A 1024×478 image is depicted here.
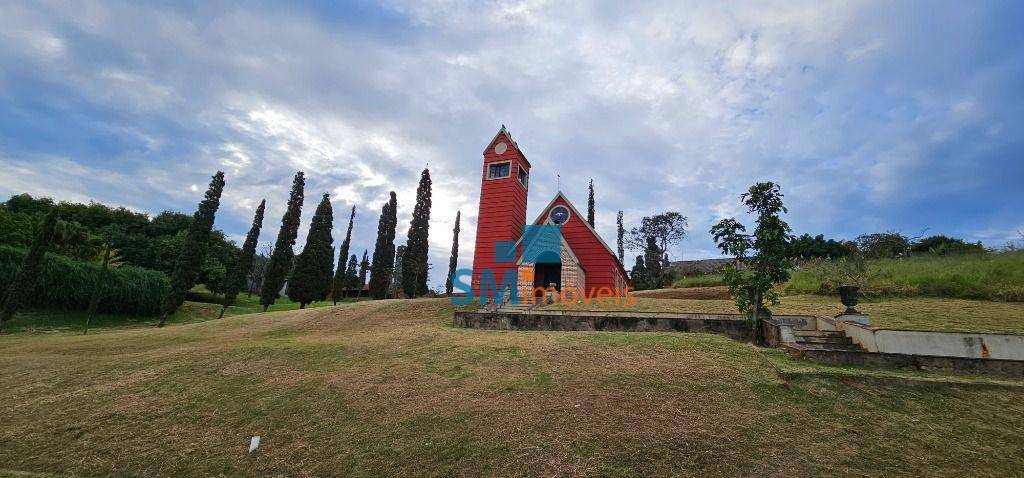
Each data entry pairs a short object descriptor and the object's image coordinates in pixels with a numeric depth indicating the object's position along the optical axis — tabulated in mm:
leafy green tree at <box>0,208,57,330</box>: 22906
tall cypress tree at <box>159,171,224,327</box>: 29375
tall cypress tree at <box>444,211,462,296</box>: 55531
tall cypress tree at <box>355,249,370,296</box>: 53225
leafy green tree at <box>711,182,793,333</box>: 11828
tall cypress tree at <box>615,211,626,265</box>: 55916
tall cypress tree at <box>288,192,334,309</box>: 32938
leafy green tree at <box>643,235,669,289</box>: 48288
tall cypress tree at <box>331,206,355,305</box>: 48931
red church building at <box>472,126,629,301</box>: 22688
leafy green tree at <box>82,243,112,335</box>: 22453
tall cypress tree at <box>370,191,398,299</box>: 41031
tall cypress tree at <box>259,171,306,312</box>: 32500
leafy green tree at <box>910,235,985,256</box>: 23022
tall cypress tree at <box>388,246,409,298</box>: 63219
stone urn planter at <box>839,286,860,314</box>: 11953
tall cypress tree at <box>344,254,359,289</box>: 57125
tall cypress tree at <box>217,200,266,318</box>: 32281
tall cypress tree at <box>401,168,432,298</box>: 40625
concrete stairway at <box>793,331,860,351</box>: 10648
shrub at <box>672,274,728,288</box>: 34594
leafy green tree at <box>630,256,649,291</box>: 49594
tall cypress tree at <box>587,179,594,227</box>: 51925
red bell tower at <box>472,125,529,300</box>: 22875
